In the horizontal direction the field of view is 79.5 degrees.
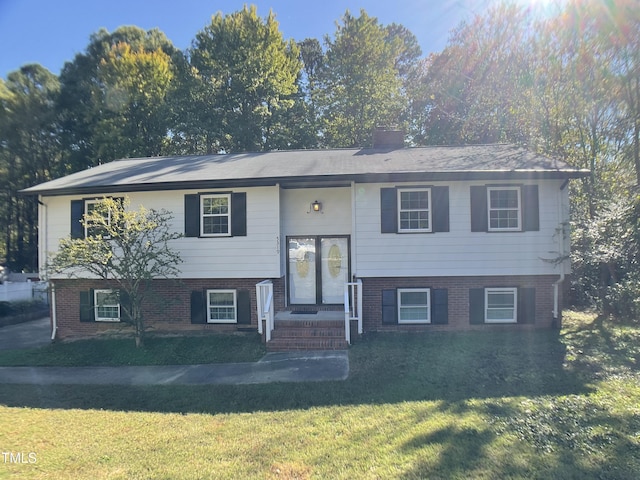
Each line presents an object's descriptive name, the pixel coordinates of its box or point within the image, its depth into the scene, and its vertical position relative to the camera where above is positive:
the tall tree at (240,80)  22.47 +9.78
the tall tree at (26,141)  25.11 +7.05
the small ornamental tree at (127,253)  8.96 -0.20
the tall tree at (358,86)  24.64 +10.20
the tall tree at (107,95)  24.12 +9.88
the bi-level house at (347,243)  9.37 -0.02
